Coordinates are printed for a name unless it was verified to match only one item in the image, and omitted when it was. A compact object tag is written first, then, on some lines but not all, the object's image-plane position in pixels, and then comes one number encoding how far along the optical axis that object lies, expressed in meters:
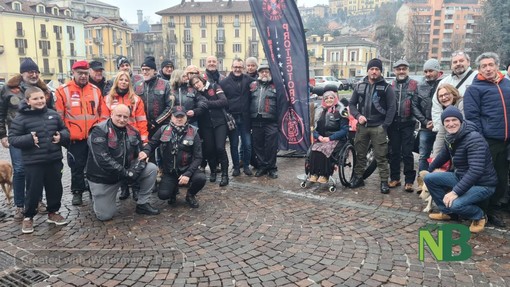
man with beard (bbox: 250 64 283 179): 7.16
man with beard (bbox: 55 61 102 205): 5.46
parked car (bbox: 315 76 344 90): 37.99
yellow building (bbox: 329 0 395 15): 158.38
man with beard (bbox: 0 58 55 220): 5.21
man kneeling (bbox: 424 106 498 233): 4.54
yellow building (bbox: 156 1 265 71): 76.62
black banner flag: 7.31
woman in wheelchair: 6.39
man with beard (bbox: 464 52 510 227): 4.75
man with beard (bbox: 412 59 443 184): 6.14
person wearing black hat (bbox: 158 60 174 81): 7.41
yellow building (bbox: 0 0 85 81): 56.53
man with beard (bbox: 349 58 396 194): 6.20
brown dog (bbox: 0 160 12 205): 5.61
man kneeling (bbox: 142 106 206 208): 5.59
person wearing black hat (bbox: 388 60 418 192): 6.28
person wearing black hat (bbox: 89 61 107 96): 6.12
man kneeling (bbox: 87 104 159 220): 4.98
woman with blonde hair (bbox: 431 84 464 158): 5.33
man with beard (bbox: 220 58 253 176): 7.20
